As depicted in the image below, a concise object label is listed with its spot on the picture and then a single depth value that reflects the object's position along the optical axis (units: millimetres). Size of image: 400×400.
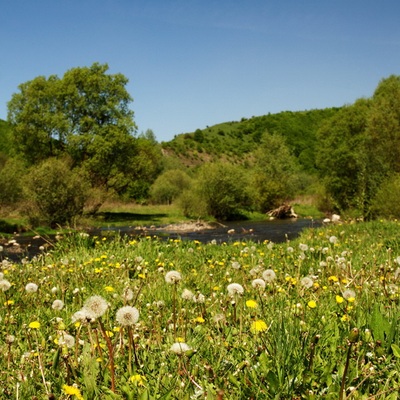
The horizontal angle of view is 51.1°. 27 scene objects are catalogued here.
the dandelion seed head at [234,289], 3068
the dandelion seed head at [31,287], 3875
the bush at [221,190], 42156
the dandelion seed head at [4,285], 3375
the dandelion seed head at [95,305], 2135
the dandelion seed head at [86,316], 2088
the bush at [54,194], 29281
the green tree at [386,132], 36125
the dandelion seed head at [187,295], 3062
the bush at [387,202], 23250
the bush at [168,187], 58125
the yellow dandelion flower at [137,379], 2139
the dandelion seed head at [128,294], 2637
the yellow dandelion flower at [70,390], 1711
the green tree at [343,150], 42000
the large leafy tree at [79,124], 41406
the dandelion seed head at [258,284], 3275
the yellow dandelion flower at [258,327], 2420
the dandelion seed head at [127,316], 2150
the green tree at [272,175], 48594
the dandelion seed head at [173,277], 2865
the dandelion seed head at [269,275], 3568
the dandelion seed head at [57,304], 3149
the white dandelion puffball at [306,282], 3761
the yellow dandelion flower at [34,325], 2461
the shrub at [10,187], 28594
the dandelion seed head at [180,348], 2079
